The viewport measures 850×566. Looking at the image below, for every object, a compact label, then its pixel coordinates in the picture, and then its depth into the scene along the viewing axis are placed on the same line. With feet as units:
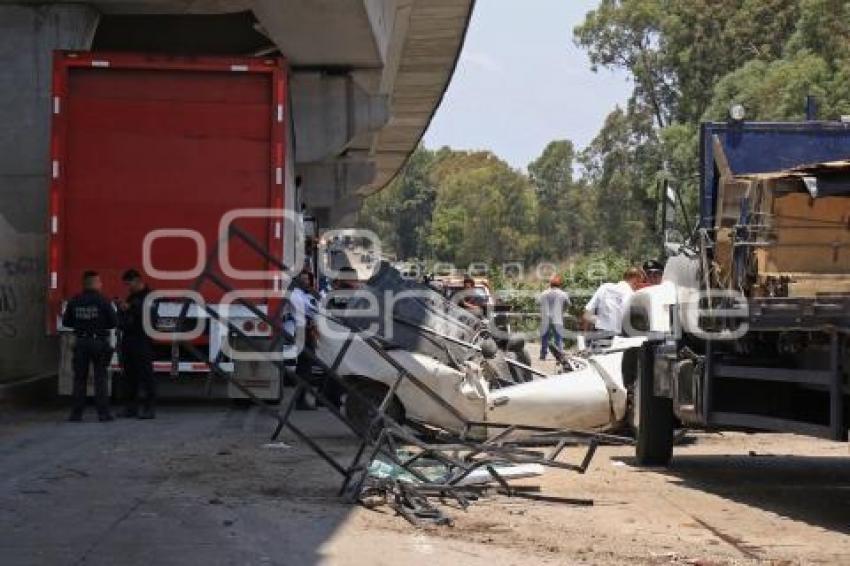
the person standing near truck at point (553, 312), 77.97
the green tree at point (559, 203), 362.53
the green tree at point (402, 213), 459.73
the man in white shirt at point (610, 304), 50.75
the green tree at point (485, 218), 349.00
